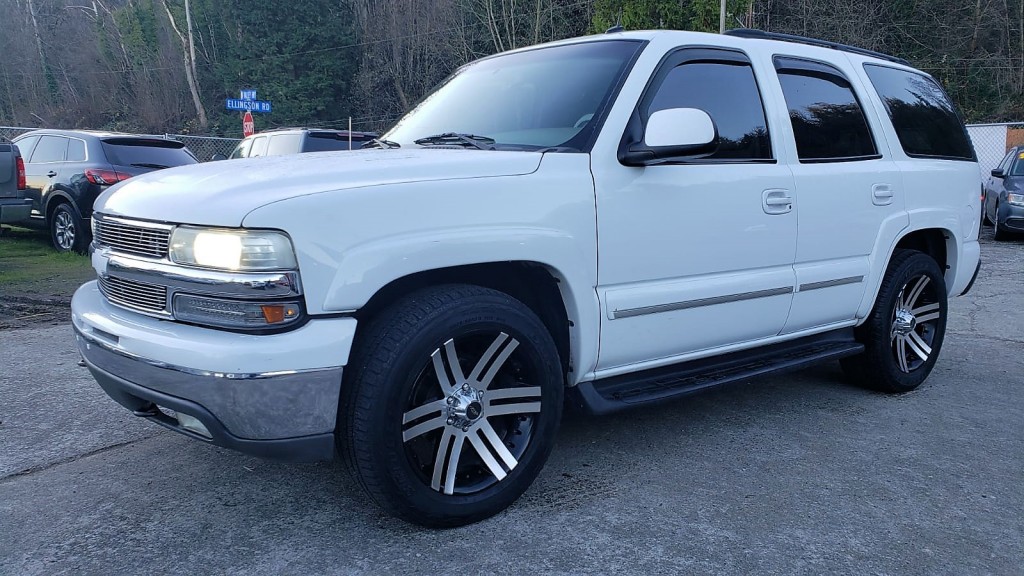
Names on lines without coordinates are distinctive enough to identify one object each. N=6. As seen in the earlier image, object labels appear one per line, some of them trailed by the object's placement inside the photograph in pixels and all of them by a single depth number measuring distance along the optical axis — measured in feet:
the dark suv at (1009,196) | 43.06
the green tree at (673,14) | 71.15
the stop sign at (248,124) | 59.42
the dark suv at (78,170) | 32.63
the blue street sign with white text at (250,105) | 63.47
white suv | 8.04
